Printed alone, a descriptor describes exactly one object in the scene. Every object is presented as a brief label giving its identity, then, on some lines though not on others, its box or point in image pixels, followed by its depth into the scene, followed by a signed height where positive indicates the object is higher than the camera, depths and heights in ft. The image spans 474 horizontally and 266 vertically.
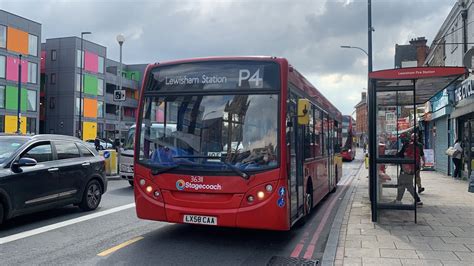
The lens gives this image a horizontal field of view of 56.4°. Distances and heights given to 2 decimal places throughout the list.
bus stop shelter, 26.73 +0.77
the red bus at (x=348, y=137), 109.80 +2.27
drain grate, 19.71 -5.26
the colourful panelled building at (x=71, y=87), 185.37 +24.91
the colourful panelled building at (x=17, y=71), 151.43 +26.02
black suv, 24.75 -1.90
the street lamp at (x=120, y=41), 66.28 +15.48
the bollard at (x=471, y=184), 31.14 -2.71
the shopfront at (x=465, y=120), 50.08 +3.51
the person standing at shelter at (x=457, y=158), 58.03 -1.59
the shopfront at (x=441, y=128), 65.07 +3.05
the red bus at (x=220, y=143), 20.81 +0.09
